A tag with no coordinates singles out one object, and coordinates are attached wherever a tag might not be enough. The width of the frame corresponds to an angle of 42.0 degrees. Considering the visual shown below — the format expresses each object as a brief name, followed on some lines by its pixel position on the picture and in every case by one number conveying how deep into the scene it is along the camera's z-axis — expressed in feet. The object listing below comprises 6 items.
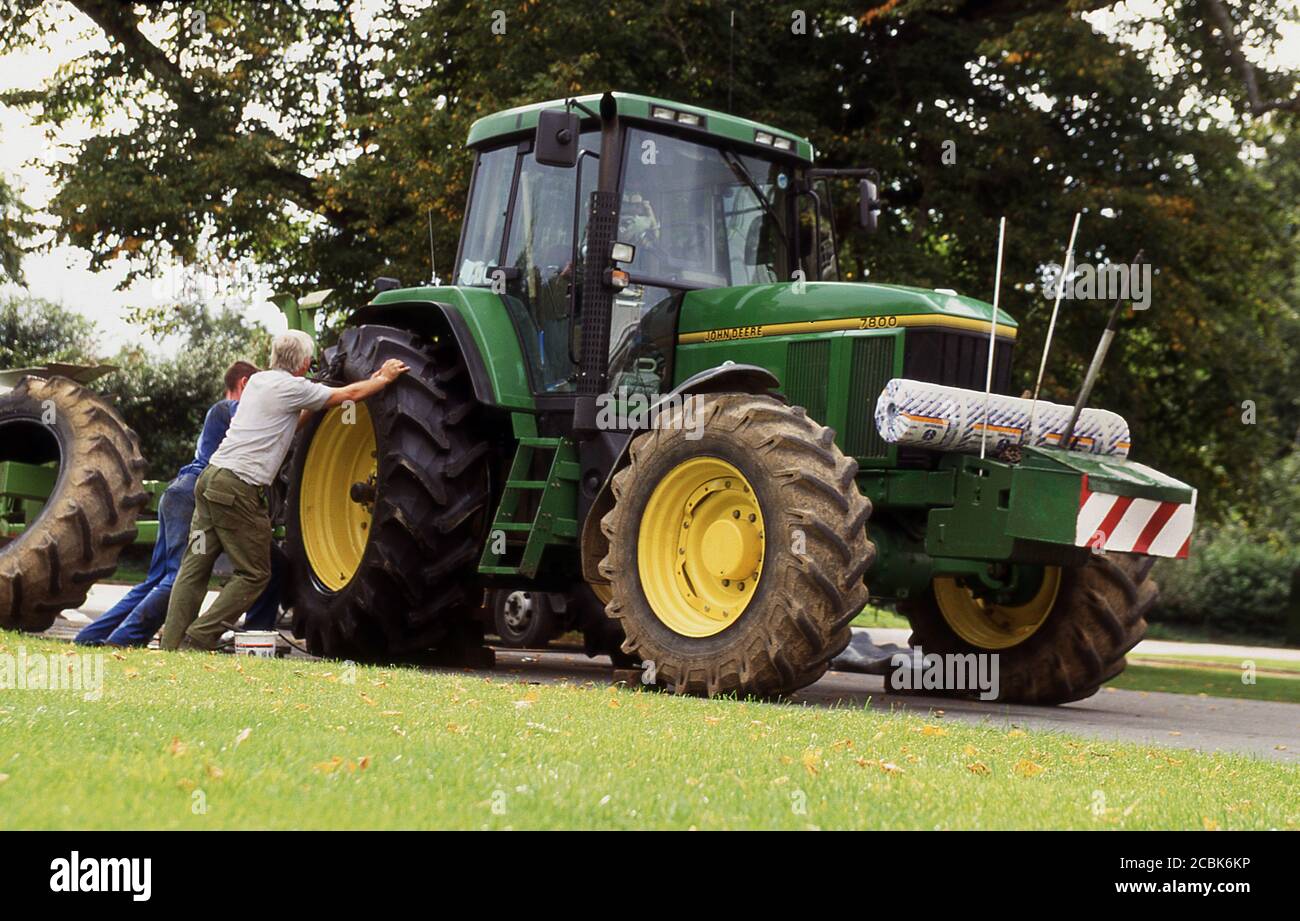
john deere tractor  29.99
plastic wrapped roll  30.89
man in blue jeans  36.37
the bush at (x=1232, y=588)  129.49
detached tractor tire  34.63
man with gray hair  34.42
